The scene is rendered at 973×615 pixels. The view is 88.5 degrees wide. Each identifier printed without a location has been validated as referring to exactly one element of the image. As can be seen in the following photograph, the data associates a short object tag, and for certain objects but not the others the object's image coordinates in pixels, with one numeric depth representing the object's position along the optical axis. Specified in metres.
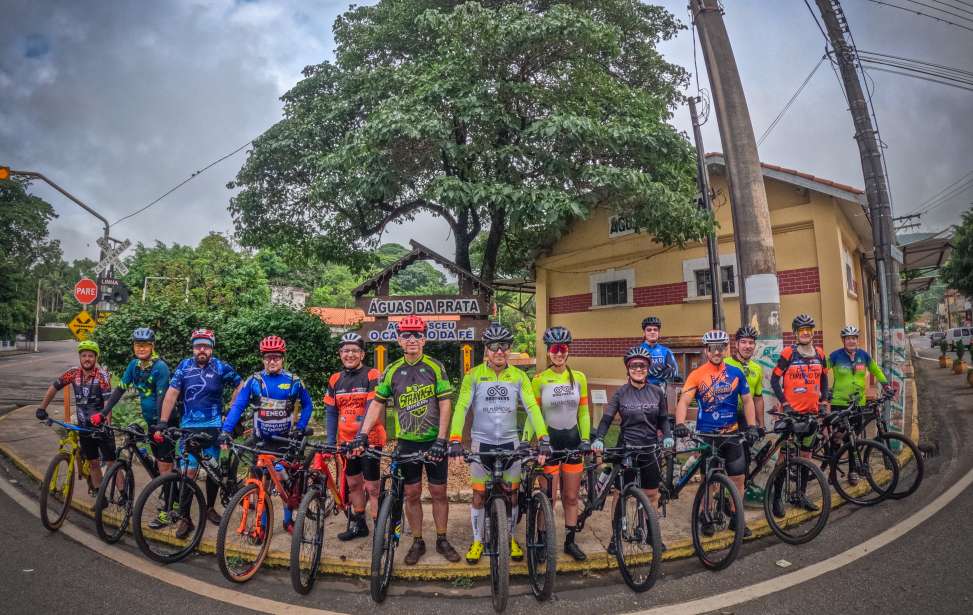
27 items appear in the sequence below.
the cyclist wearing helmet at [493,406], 4.41
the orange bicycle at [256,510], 4.18
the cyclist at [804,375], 6.11
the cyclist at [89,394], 5.83
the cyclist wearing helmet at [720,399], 4.95
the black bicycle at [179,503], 4.57
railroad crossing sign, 14.14
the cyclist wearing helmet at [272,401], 4.92
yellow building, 10.33
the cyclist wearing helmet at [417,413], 4.49
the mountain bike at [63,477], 5.31
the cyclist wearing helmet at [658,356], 6.23
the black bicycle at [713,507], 4.34
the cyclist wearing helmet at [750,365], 5.44
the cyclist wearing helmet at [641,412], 4.68
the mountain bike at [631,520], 3.96
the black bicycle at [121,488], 5.01
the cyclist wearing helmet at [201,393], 5.33
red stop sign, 12.65
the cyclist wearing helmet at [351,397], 5.23
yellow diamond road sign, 12.20
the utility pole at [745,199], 6.31
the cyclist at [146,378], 5.72
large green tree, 9.23
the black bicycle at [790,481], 5.09
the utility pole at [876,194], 8.41
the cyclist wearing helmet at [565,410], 4.64
